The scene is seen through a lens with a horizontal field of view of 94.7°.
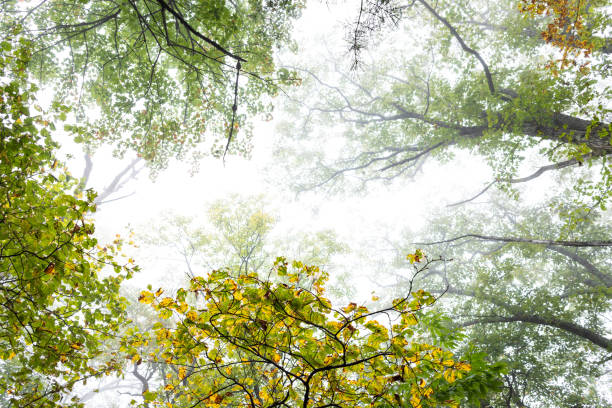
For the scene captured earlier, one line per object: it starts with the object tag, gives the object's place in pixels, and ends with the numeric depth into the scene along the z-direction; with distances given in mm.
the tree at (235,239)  9016
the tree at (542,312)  7348
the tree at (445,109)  5836
